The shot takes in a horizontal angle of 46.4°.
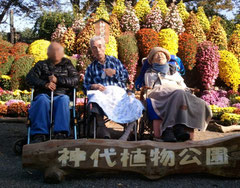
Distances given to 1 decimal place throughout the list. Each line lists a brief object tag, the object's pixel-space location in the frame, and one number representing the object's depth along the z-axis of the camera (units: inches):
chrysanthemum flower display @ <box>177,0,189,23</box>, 398.3
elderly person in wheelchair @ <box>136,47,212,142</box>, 137.1
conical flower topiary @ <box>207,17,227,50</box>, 366.6
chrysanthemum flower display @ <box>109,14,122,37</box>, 340.0
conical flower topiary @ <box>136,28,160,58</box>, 316.4
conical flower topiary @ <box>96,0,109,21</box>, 355.0
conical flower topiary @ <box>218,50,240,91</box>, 335.0
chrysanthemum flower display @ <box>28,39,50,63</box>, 327.4
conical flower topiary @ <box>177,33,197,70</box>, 321.4
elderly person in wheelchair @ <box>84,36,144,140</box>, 138.4
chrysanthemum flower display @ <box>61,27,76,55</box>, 334.4
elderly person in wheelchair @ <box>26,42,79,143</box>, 128.0
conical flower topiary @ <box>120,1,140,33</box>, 348.5
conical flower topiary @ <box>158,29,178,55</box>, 323.3
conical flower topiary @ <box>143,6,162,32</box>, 354.1
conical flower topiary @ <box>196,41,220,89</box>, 321.7
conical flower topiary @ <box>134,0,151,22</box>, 378.0
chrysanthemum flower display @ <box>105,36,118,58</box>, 304.3
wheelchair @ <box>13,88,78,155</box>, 137.5
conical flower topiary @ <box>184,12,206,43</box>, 356.8
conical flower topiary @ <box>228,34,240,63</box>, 371.2
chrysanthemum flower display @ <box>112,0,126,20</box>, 371.6
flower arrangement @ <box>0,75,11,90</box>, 314.7
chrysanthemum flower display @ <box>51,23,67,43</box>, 361.0
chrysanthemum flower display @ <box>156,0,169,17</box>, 393.4
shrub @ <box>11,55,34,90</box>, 309.9
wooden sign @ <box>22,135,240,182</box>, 97.0
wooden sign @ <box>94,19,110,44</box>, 317.1
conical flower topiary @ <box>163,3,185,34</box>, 356.1
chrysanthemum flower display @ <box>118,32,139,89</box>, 309.4
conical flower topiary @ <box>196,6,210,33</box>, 395.9
